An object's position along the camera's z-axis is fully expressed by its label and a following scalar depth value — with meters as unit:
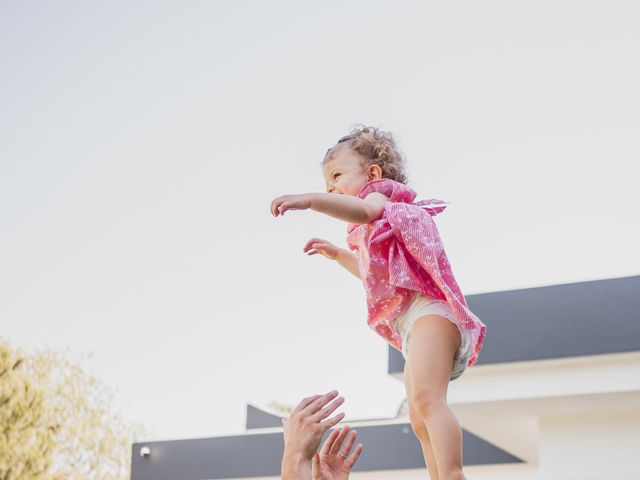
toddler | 3.21
